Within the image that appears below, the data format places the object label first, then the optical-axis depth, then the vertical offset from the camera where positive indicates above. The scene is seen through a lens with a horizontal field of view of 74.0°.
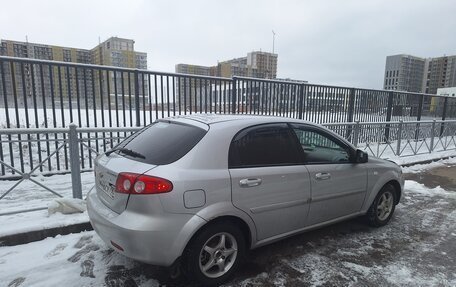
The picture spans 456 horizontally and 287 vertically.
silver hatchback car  2.54 -0.81
